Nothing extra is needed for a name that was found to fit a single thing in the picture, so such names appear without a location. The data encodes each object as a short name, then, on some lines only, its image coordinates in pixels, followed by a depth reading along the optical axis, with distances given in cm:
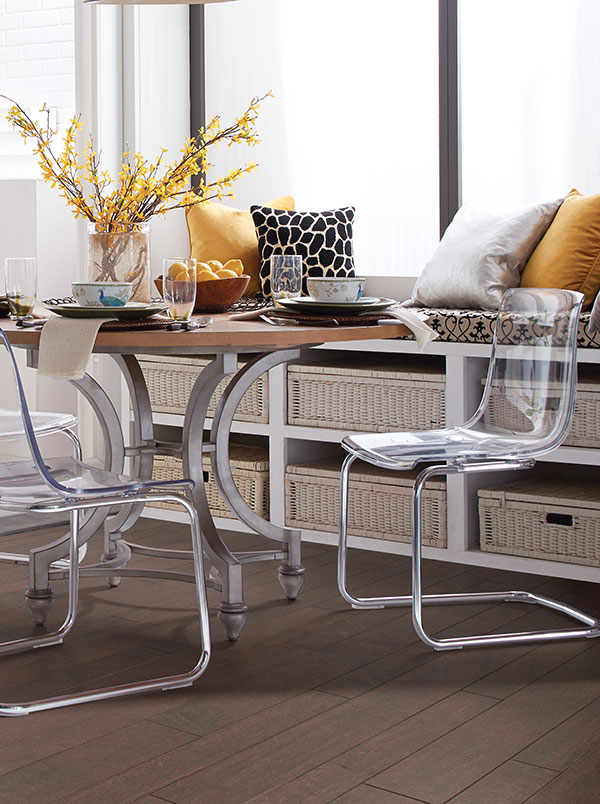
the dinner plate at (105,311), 234
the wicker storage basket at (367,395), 344
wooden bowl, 270
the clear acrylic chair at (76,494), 218
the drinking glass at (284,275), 263
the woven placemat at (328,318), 242
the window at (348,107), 425
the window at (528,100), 386
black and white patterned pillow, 410
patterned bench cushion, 331
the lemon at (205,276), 271
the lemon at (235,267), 285
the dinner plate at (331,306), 244
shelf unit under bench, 322
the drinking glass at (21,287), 251
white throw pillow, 362
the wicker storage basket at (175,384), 378
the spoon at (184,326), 230
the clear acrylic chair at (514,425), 256
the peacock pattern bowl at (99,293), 238
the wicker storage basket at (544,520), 311
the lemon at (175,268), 241
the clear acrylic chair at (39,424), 273
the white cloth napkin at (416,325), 243
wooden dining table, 227
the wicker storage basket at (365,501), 340
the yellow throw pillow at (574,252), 347
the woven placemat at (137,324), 231
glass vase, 261
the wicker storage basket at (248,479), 376
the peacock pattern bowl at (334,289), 248
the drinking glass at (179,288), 240
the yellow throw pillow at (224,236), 421
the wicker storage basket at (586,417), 312
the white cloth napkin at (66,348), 219
